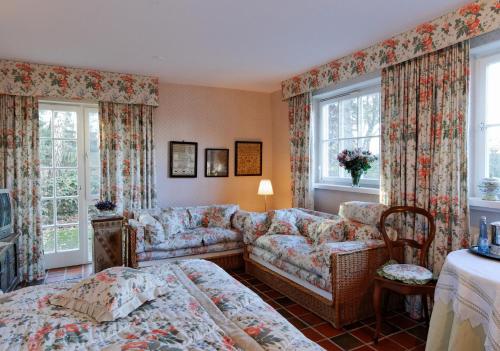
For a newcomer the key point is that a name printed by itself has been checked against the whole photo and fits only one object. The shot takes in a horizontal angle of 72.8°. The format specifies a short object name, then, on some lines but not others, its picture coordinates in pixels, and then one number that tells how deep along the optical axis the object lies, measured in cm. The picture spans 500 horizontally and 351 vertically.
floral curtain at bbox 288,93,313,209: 469
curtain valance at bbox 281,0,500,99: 257
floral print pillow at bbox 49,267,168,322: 154
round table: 172
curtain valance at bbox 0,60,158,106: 402
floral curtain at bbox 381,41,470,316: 280
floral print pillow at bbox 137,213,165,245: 392
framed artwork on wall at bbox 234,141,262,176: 550
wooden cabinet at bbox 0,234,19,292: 322
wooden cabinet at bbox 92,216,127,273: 401
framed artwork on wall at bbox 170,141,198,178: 502
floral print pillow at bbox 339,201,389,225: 331
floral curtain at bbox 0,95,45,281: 405
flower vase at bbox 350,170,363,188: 394
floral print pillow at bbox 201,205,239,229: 470
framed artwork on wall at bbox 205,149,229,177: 528
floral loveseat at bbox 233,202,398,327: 288
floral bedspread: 130
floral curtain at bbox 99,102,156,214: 454
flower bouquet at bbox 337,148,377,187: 385
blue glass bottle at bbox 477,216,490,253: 229
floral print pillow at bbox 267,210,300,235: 412
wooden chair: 255
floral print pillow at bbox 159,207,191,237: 425
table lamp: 514
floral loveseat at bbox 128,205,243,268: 390
